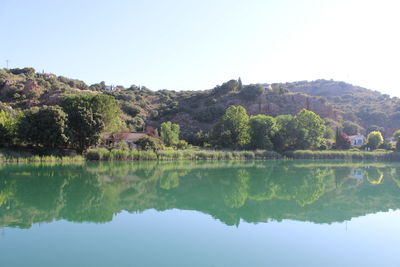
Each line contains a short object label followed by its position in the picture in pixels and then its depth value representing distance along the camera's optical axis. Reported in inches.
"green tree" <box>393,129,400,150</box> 2153.8
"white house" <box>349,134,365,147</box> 2603.3
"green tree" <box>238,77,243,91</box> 3322.8
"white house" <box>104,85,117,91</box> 3613.4
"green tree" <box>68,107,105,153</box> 1413.6
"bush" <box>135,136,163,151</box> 1679.9
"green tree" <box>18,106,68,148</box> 1343.5
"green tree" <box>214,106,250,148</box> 1949.6
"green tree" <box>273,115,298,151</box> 1996.8
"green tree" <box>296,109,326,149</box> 2038.6
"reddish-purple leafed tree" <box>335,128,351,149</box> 2241.6
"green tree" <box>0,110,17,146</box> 1364.4
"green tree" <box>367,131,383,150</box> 2256.4
